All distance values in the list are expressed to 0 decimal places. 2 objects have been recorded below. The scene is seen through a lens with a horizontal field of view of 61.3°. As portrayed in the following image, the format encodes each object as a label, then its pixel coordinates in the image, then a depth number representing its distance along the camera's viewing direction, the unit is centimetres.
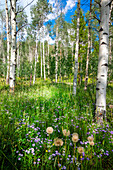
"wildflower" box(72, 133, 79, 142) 120
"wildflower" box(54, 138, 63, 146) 116
